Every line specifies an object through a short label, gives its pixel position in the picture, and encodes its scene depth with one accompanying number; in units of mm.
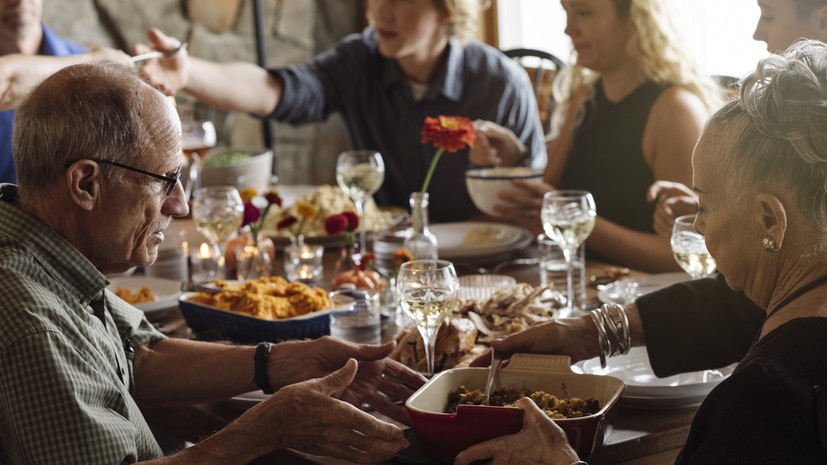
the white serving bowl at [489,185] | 2328
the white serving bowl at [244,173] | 3031
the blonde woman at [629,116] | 2395
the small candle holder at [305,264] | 2160
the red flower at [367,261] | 2004
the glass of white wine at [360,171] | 2393
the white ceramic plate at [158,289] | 1943
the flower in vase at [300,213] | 2148
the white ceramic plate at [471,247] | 2275
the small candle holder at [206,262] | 2217
